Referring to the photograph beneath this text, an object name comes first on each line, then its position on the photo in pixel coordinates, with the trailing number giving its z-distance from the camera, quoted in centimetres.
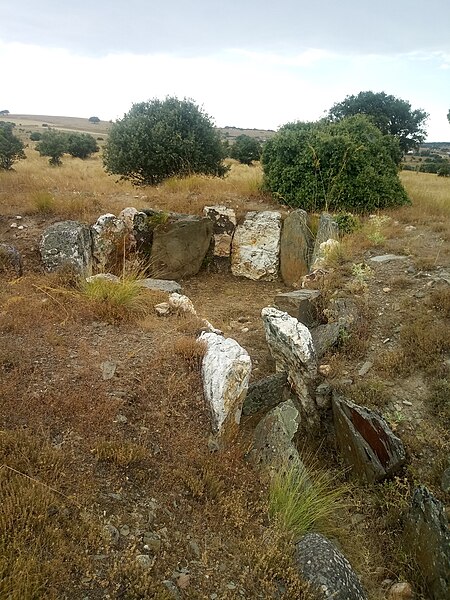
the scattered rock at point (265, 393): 433
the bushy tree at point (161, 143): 1092
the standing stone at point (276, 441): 358
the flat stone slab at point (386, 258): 710
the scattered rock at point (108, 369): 409
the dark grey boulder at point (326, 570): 260
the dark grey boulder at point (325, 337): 517
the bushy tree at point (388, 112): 2644
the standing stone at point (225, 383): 378
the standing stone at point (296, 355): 455
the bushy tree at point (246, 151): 2481
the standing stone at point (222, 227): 870
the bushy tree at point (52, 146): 2116
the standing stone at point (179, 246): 796
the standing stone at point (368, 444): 372
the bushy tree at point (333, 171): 943
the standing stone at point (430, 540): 283
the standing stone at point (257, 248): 855
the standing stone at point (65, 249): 678
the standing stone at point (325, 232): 794
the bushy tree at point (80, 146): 2608
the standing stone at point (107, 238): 762
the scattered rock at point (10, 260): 647
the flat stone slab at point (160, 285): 643
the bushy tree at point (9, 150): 1650
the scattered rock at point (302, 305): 614
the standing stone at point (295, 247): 827
